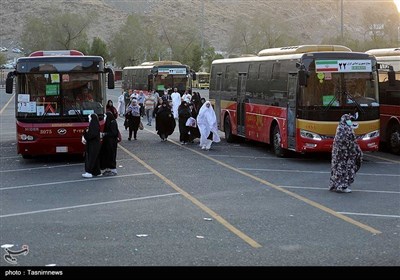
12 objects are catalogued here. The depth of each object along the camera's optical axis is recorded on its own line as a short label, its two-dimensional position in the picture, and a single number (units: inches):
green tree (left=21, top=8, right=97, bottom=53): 4399.6
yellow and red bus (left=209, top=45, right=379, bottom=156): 773.3
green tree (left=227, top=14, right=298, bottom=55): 3550.7
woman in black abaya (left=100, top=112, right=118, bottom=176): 684.1
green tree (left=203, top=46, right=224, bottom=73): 3513.8
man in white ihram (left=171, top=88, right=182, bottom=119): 1435.9
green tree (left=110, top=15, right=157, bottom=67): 4264.3
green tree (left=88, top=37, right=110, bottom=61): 4045.3
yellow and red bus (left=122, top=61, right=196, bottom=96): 1756.9
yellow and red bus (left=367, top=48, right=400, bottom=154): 855.7
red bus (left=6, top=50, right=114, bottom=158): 776.9
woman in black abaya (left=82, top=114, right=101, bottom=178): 669.3
